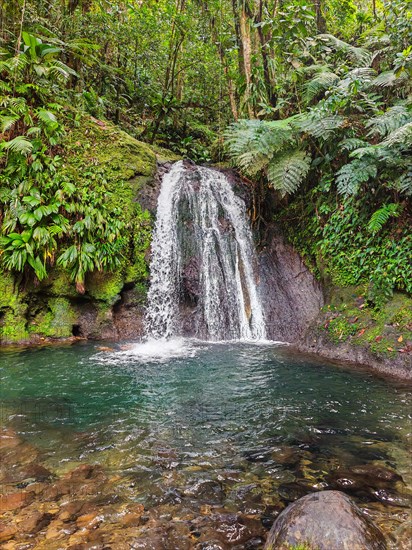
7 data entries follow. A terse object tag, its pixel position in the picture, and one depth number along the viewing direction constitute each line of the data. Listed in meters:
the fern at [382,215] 5.66
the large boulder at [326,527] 1.68
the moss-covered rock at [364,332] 4.99
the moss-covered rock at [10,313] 6.93
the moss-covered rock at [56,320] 7.25
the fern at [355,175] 5.83
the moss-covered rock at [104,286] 7.50
